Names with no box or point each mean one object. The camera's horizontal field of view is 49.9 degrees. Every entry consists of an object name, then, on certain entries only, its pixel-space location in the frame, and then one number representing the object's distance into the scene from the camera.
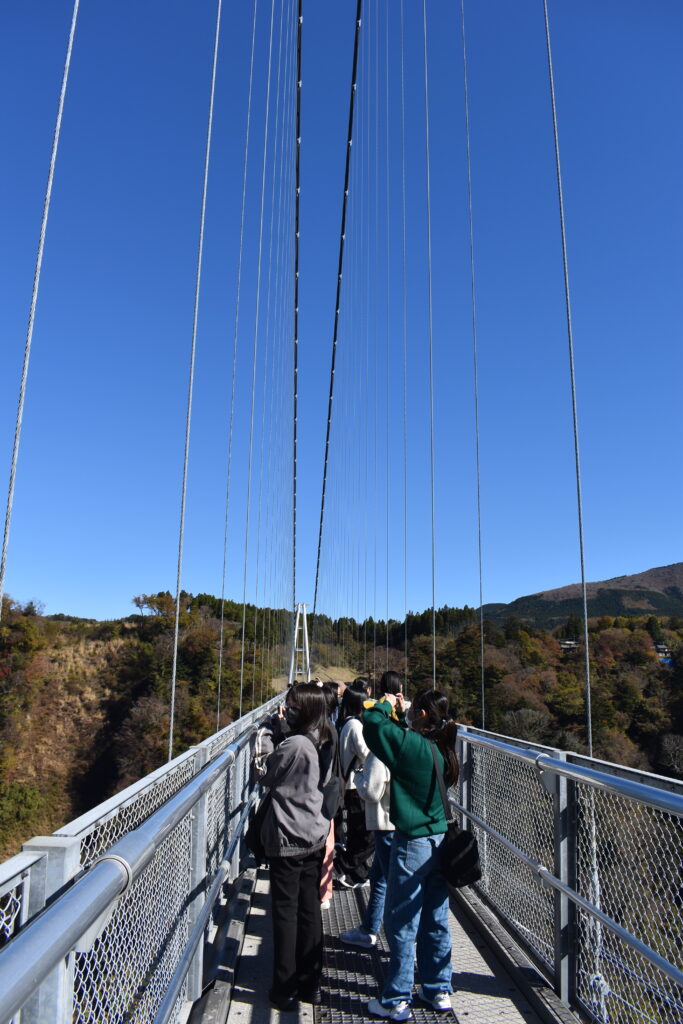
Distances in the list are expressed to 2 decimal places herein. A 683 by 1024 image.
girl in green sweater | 2.11
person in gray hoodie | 2.17
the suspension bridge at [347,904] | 0.98
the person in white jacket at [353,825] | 3.17
